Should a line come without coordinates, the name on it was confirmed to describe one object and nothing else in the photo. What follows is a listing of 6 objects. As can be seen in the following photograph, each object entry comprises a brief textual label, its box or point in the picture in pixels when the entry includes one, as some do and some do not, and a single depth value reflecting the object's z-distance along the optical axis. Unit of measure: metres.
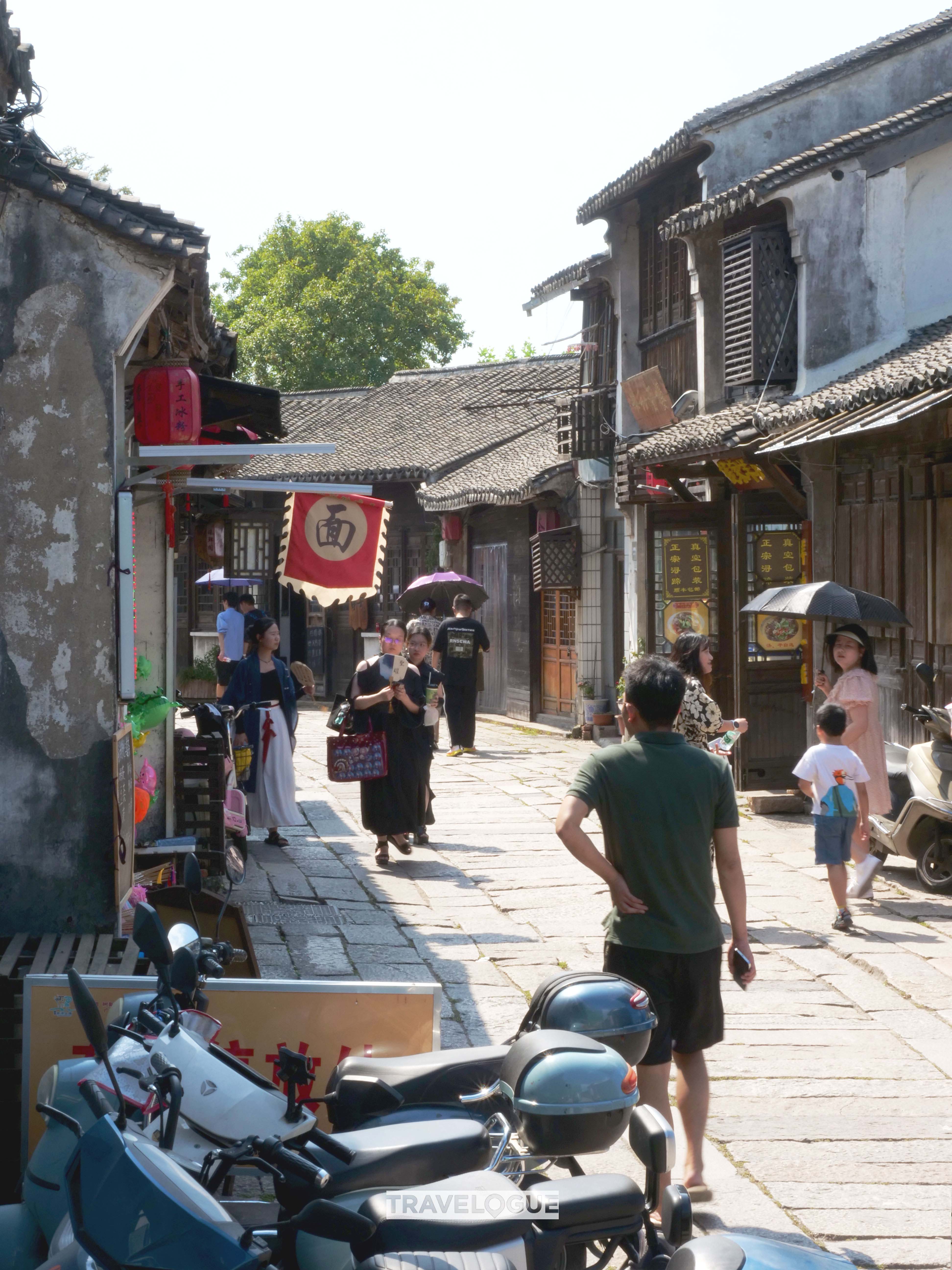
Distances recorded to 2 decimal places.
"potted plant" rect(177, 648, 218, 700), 21.03
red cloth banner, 9.44
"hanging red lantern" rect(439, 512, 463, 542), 24.78
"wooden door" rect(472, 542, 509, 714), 23.61
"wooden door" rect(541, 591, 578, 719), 20.94
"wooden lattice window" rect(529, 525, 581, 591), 20.25
